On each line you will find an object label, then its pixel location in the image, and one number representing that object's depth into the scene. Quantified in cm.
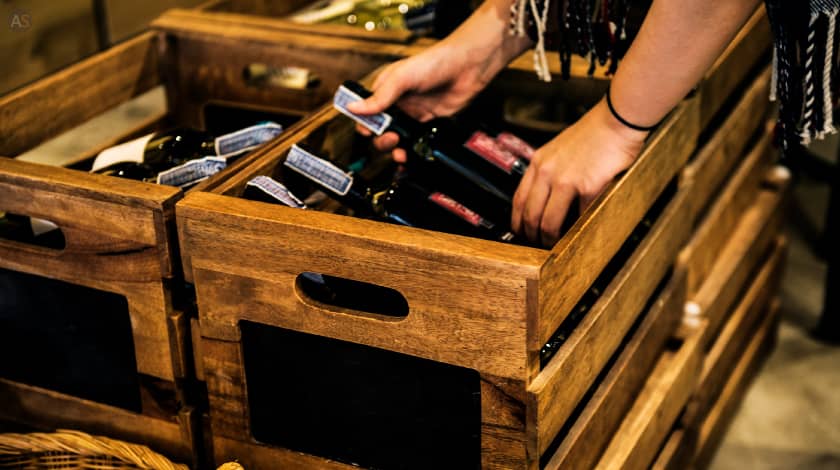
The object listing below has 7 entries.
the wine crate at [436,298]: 105
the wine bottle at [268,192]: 120
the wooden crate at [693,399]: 139
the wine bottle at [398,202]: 126
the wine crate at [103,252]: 120
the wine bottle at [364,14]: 195
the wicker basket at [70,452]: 123
